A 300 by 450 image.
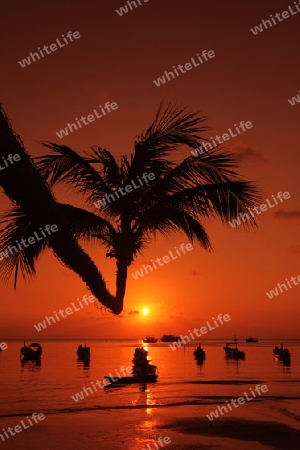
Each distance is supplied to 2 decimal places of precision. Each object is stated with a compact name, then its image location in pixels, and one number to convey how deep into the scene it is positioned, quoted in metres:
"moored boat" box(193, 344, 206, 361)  76.38
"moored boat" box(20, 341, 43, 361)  74.57
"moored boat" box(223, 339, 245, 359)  80.06
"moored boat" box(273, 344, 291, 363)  69.38
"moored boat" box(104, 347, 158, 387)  35.81
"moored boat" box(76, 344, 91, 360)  76.58
